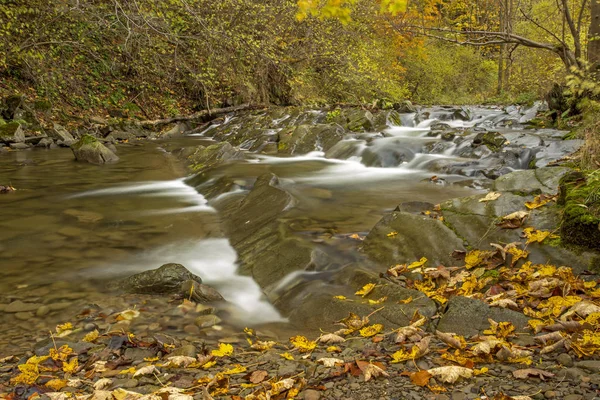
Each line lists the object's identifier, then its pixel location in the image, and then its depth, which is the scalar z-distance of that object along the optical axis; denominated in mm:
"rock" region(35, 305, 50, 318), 3885
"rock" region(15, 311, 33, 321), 3799
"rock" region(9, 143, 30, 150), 13281
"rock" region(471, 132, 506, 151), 9617
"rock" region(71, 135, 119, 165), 11562
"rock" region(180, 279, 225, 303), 4133
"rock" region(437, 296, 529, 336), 2960
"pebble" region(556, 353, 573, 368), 2381
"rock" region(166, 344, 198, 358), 3074
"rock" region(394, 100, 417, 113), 15729
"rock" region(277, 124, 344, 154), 12273
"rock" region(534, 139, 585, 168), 8312
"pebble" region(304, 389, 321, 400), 2369
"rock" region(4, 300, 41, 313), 3943
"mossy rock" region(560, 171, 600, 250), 3572
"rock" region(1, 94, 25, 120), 14188
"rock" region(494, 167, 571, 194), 5230
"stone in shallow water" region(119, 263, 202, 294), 4289
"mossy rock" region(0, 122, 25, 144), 13250
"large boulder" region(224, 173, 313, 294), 4668
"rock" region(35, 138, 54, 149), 13602
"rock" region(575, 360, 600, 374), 2285
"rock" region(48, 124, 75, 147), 14062
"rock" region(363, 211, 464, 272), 4352
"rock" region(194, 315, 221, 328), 3688
